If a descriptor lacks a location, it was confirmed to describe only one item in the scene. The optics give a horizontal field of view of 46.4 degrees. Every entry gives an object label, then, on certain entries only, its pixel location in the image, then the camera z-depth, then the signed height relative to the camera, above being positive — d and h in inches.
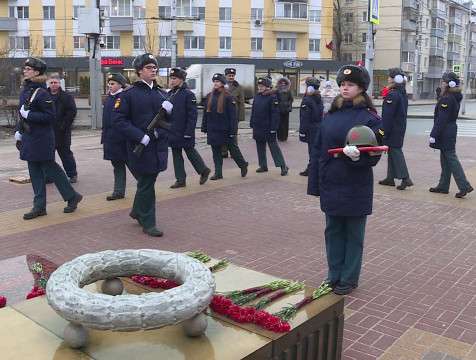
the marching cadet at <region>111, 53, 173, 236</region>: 239.5 -13.6
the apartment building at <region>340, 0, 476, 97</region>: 2479.1 +252.4
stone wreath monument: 98.7 -38.2
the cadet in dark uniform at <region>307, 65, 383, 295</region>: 179.3 -28.1
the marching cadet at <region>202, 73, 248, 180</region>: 387.9 -20.6
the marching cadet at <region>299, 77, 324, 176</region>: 414.9 -16.2
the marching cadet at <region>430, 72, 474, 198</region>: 337.7 -19.7
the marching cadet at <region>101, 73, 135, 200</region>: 327.9 -31.8
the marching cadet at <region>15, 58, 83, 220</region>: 270.8 -21.2
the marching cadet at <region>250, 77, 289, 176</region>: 409.7 -20.6
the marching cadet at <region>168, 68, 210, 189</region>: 353.4 -20.1
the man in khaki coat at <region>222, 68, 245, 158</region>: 507.2 -5.6
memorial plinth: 100.8 -47.1
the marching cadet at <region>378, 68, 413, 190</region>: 354.0 -16.9
